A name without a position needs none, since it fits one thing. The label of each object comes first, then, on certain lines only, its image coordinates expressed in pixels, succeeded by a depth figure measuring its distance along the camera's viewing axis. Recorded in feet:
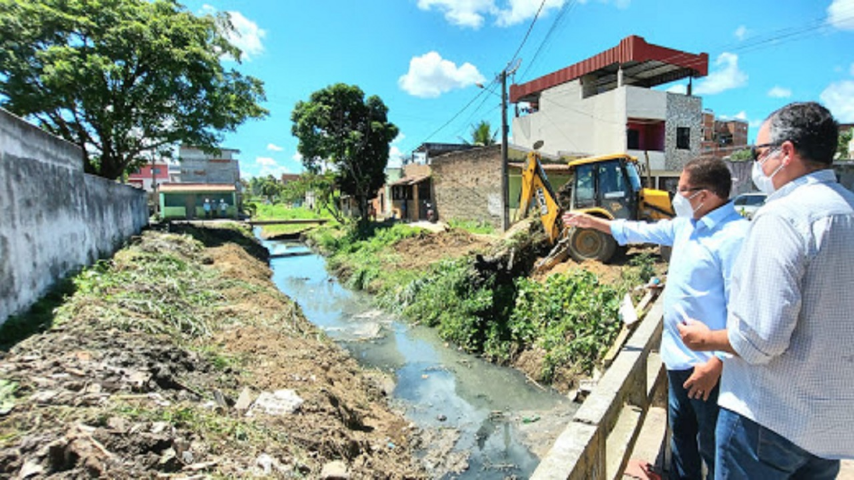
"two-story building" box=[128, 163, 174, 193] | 159.31
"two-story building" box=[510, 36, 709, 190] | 67.67
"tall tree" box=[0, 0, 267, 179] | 41.27
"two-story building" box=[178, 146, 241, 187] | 125.90
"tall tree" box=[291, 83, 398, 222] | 70.13
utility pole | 44.55
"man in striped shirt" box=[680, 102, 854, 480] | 4.17
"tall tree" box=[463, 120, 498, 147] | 99.45
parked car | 43.93
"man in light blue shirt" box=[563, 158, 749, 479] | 6.93
